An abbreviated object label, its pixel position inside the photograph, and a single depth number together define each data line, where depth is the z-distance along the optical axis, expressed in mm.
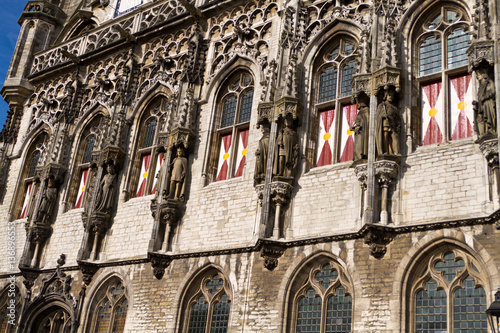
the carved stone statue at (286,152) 13586
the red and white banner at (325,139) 13896
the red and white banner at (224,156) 15734
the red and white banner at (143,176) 17328
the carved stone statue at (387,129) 12227
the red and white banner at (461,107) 12148
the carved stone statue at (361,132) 12520
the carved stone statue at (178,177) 15438
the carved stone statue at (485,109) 11047
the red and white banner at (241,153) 15469
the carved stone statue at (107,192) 16922
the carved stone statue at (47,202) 18562
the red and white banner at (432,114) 12477
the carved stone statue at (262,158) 13945
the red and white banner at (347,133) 13625
